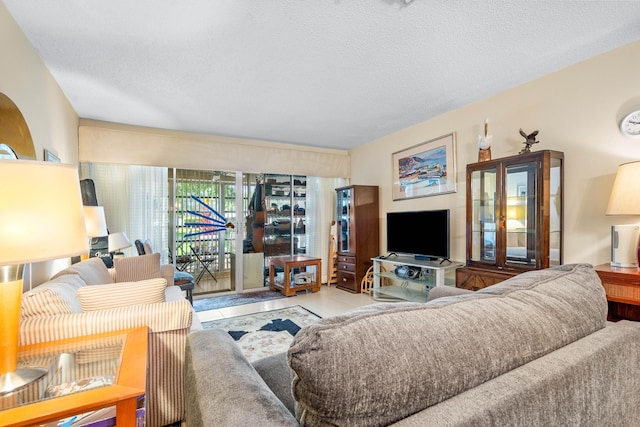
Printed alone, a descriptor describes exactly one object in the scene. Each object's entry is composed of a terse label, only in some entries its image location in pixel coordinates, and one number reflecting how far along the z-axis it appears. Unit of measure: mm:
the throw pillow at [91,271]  2074
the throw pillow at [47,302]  1272
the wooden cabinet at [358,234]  4590
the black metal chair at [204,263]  5227
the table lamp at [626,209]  1939
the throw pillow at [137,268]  2967
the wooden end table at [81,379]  758
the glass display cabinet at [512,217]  2438
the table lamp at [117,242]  3152
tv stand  3385
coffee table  4387
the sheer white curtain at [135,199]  3861
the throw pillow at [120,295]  1458
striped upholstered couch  1229
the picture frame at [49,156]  2344
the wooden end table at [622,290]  1835
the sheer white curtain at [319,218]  5273
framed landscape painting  3592
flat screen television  3484
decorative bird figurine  2594
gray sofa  529
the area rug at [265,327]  2619
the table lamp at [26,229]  859
